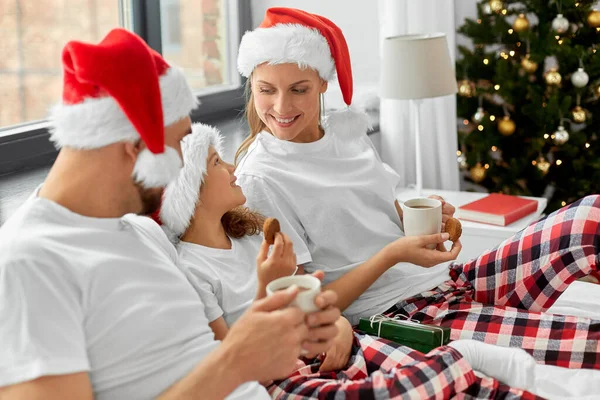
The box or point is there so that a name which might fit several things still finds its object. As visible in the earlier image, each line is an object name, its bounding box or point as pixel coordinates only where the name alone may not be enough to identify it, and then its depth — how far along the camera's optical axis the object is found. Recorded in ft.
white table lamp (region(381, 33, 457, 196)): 8.86
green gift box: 5.21
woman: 5.68
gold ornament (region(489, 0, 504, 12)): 10.65
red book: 8.54
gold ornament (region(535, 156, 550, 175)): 10.78
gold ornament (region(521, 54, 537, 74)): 10.53
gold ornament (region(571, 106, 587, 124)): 10.38
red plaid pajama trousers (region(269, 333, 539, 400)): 4.41
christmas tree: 10.42
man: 3.49
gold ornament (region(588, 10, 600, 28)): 10.23
